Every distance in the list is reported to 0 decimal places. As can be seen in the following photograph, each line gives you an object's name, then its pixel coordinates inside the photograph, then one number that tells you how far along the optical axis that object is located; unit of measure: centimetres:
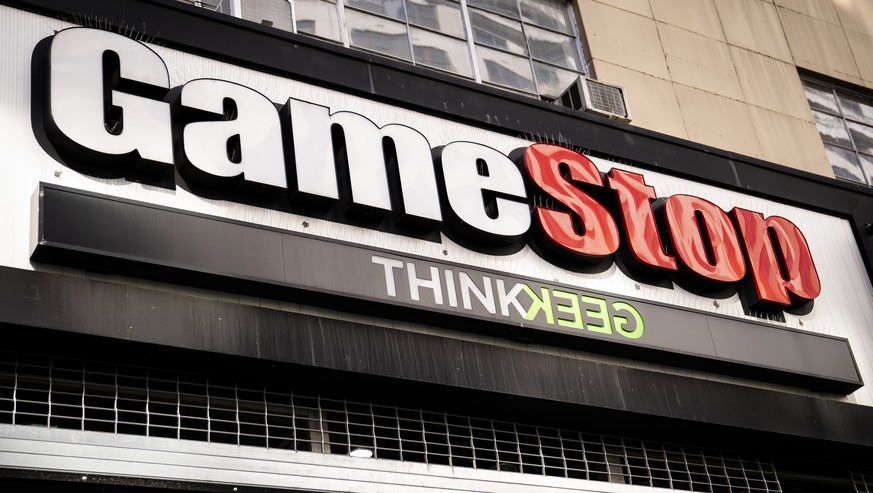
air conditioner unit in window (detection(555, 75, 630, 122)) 1238
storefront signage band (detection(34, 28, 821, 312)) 848
